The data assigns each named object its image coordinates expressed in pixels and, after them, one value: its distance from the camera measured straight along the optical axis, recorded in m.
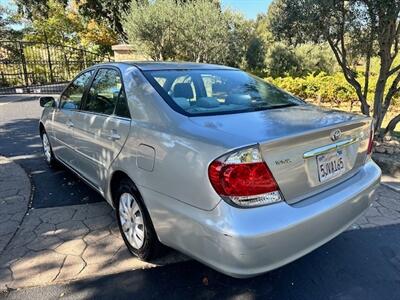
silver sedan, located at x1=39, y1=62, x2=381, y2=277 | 1.99
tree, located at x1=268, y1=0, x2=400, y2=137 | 5.04
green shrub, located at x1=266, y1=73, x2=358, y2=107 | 11.73
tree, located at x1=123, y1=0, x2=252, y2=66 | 13.96
